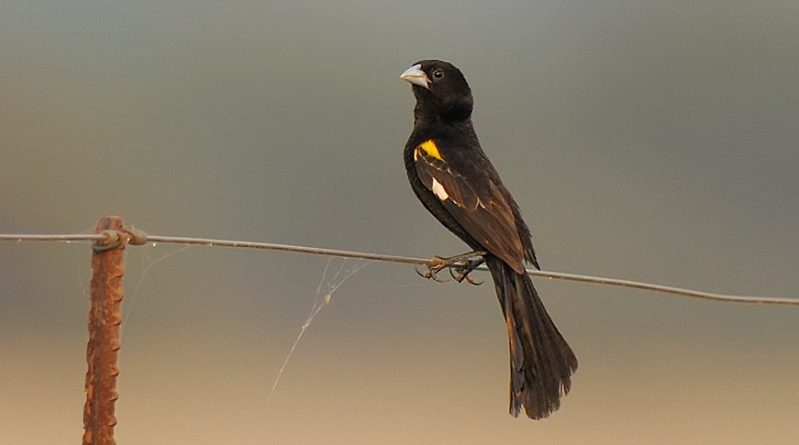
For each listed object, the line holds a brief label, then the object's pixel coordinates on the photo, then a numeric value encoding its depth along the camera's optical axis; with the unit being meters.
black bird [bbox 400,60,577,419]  8.84
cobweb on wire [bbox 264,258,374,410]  8.36
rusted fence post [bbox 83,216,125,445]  6.48
